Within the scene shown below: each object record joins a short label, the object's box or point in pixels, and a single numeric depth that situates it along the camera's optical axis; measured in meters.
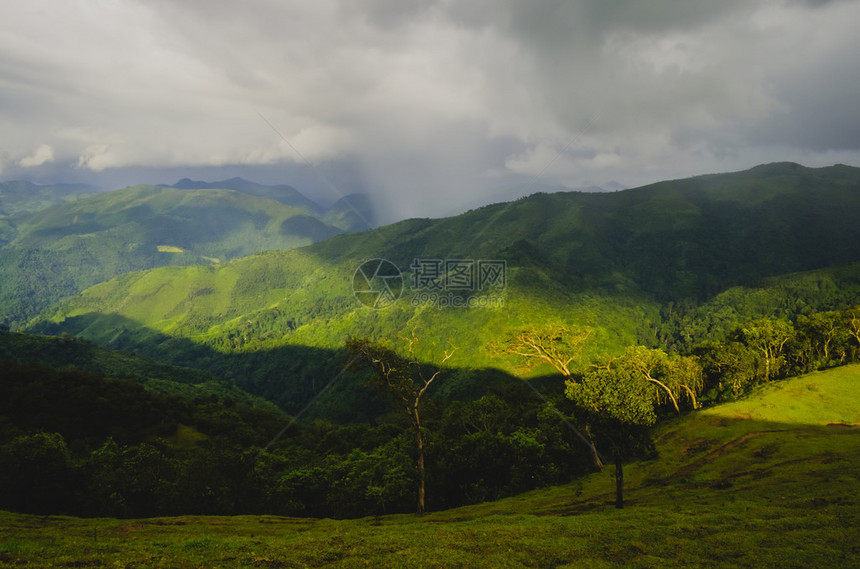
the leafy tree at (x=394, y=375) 30.77
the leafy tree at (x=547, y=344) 35.81
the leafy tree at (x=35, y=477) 29.86
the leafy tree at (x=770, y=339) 52.56
